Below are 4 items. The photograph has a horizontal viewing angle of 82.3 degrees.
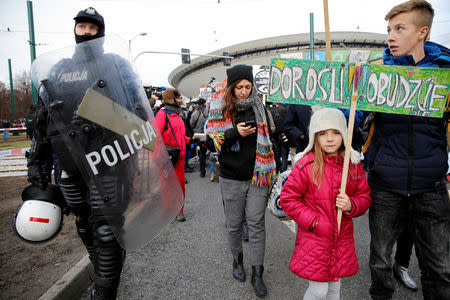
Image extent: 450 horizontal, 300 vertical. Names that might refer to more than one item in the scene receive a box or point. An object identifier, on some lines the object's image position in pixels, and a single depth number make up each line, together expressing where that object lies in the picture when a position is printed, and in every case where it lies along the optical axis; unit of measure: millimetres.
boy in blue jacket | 1645
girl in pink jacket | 1641
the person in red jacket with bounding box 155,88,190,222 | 3666
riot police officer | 1510
